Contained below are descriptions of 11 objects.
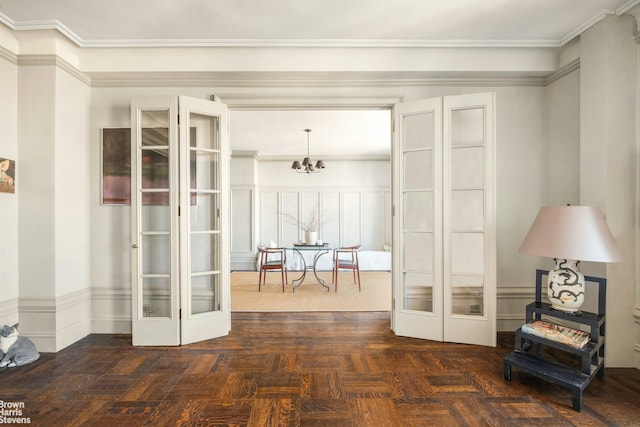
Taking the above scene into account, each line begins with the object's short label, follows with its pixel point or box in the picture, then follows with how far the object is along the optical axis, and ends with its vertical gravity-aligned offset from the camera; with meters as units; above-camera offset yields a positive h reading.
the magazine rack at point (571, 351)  2.01 -1.04
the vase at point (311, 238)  5.48 -0.49
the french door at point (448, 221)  2.86 -0.10
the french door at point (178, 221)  2.89 -0.11
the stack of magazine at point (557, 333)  2.12 -0.87
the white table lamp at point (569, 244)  2.07 -0.23
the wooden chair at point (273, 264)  4.97 -0.87
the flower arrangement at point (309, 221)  8.11 -0.29
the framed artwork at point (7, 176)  2.62 +0.29
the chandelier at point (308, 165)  6.11 +0.88
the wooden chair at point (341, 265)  4.96 -0.88
